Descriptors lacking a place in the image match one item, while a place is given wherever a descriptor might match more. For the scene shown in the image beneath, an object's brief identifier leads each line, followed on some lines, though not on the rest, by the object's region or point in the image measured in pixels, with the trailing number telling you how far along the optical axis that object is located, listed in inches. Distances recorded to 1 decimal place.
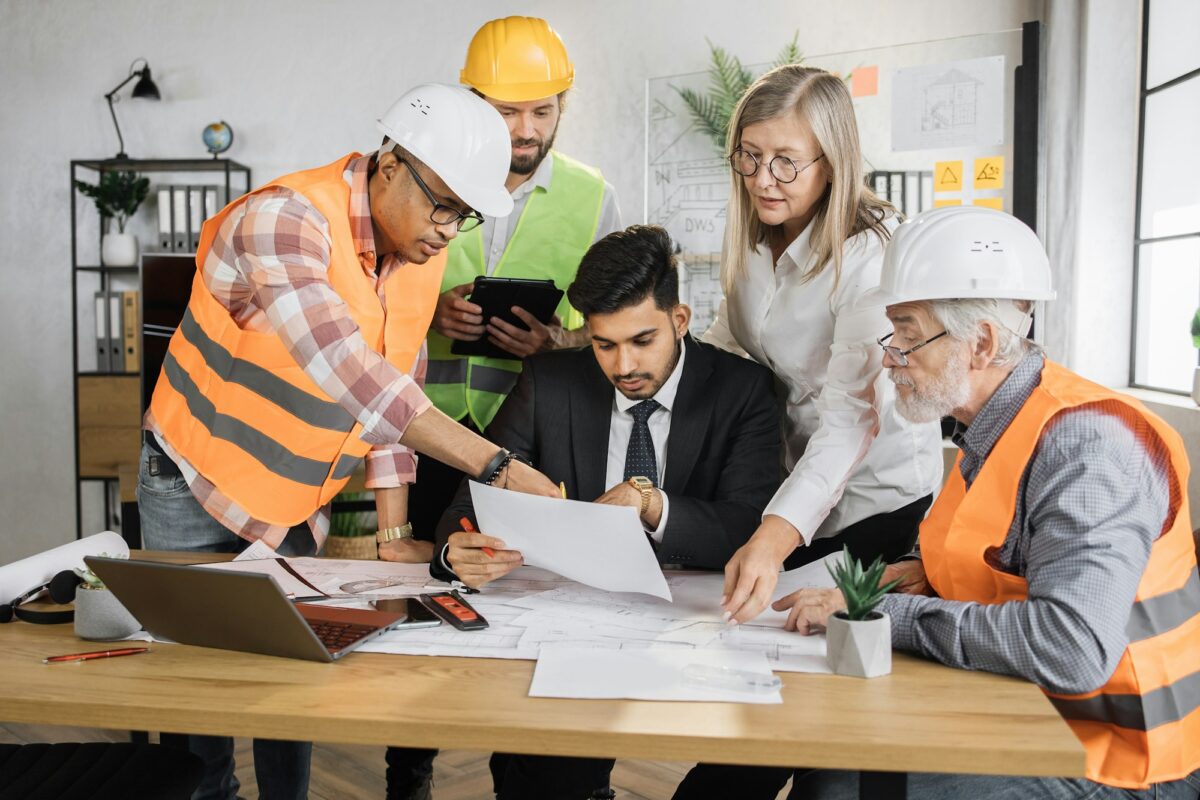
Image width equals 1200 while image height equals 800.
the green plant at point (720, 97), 173.9
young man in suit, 81.2
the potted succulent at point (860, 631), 49.2
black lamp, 197.5
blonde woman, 69.9
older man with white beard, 48.1
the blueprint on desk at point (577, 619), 54.0
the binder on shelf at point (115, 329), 196.7
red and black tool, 57.3
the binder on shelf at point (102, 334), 196.4
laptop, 49.1
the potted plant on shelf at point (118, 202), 195.2
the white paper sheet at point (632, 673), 46.9
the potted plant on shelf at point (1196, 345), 120.7
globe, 197.3
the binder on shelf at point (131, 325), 196.4
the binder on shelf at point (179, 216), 196.5
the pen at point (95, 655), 52.6
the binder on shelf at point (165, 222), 195.8
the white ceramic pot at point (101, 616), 55.0
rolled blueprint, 61.4
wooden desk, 42.2
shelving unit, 192.2
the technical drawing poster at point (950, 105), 142.6
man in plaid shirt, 65.6
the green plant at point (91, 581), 56.0
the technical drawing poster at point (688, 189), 174.6
